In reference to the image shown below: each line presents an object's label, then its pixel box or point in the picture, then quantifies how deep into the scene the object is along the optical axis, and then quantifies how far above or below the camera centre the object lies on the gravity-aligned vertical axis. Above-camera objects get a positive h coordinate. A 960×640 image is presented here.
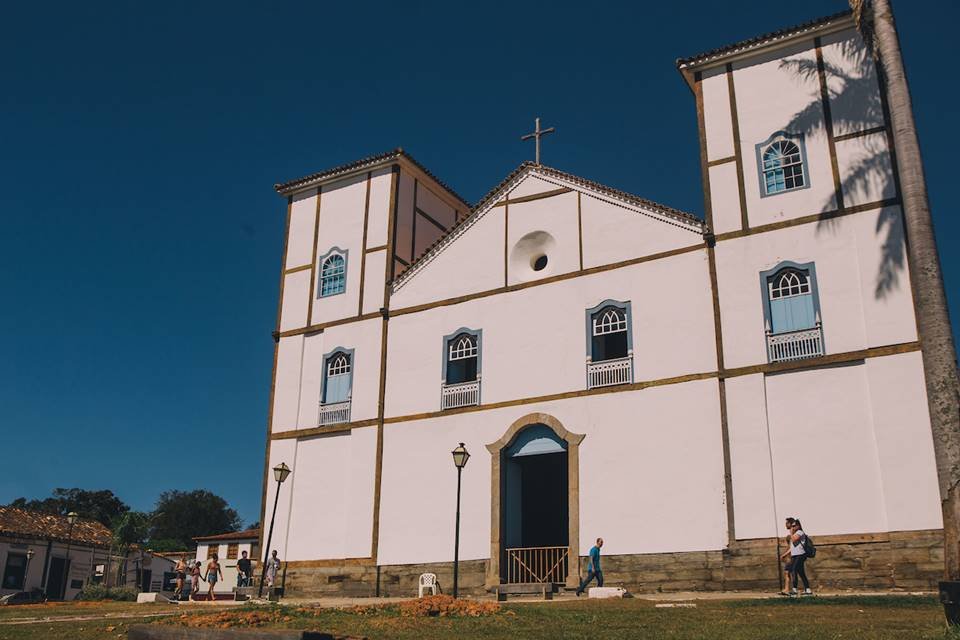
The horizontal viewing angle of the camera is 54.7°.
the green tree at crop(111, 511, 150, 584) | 46.85 +3.53
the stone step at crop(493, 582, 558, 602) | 20.34 +0.42
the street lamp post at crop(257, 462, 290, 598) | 25.14 +3.43
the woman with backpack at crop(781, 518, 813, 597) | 18.09 +1.07
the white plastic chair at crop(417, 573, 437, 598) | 23.32 +0.64
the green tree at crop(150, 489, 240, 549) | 84.50 +7.63
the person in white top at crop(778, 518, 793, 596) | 18.02 +0.82
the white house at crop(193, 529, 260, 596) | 43.03 +2.51
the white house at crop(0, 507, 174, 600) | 41.91 +2.18
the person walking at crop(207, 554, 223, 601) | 24.56 +0.81
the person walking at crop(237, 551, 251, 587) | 27.11 +0.97
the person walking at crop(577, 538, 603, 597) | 20.70 +0.86
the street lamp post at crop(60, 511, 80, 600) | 44.19 +1.38
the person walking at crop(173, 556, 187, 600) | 26.39 +0.78
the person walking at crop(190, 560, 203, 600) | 26.36 +0.71
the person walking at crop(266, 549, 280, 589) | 25.98 +0.98
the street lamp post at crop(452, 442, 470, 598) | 21.38 +3.31
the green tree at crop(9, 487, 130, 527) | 78.88 +8.19
